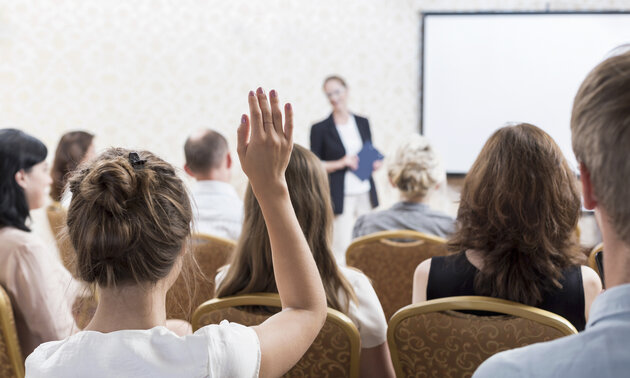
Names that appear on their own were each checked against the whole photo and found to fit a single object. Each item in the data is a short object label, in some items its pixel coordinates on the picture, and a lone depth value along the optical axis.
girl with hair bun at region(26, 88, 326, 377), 0.97
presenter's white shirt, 5.46
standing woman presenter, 5.34
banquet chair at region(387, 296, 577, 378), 1.40
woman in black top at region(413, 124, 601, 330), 1.67
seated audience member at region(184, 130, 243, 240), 3.03
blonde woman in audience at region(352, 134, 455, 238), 2.92
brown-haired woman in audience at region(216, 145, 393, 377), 1.79
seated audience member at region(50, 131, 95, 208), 3.82
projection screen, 5.65
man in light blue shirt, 0.67
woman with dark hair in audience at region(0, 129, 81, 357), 2.01
